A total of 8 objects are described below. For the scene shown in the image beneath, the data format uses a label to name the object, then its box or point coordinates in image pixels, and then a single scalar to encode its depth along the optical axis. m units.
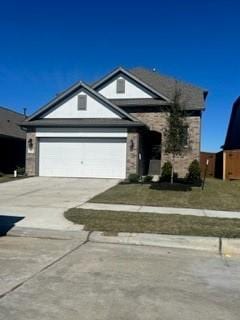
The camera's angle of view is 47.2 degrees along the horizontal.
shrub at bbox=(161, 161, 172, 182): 14.37
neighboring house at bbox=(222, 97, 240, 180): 17.17
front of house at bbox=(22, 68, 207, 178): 15.83
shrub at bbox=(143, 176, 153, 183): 14.66
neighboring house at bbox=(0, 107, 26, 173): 19.27
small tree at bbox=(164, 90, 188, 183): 12.89
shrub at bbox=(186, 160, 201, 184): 14.20
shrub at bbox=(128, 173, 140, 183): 14.52
